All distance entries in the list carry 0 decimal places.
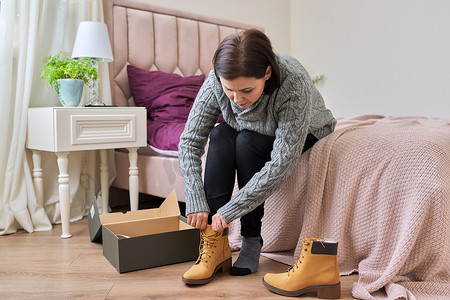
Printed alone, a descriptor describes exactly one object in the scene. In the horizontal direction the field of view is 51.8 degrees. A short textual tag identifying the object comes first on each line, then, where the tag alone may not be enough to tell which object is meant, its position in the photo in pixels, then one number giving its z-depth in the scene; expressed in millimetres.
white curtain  2098
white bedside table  1969
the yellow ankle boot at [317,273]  1289
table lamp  2178
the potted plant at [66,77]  2086
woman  1287
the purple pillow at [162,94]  2484
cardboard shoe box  1533
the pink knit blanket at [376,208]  1319
